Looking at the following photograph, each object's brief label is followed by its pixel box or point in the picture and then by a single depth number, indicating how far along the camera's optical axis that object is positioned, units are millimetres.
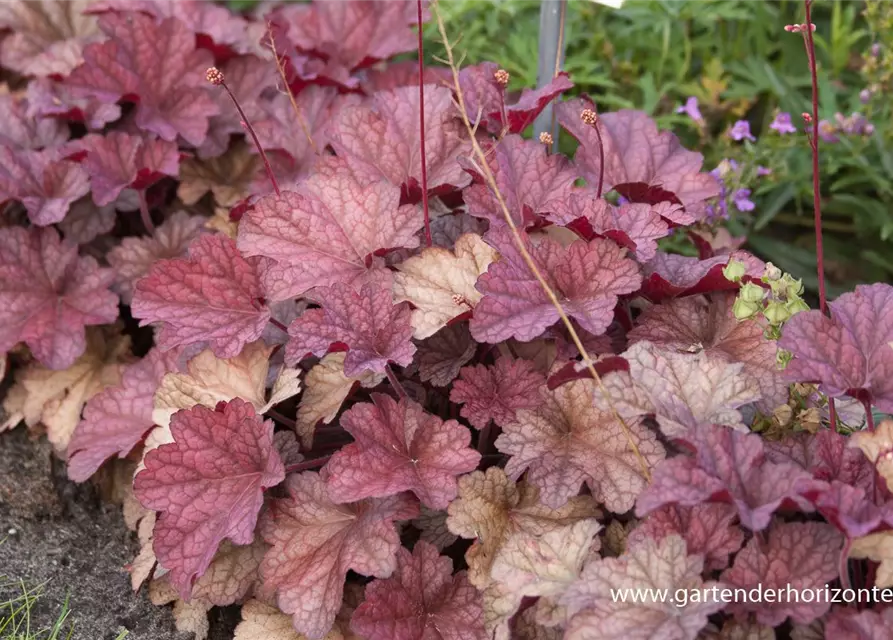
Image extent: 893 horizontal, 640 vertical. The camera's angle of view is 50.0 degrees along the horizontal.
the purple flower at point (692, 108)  2525
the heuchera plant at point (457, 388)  1396
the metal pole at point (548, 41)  2043
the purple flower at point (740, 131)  2391
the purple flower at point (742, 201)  2311
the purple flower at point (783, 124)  2348
